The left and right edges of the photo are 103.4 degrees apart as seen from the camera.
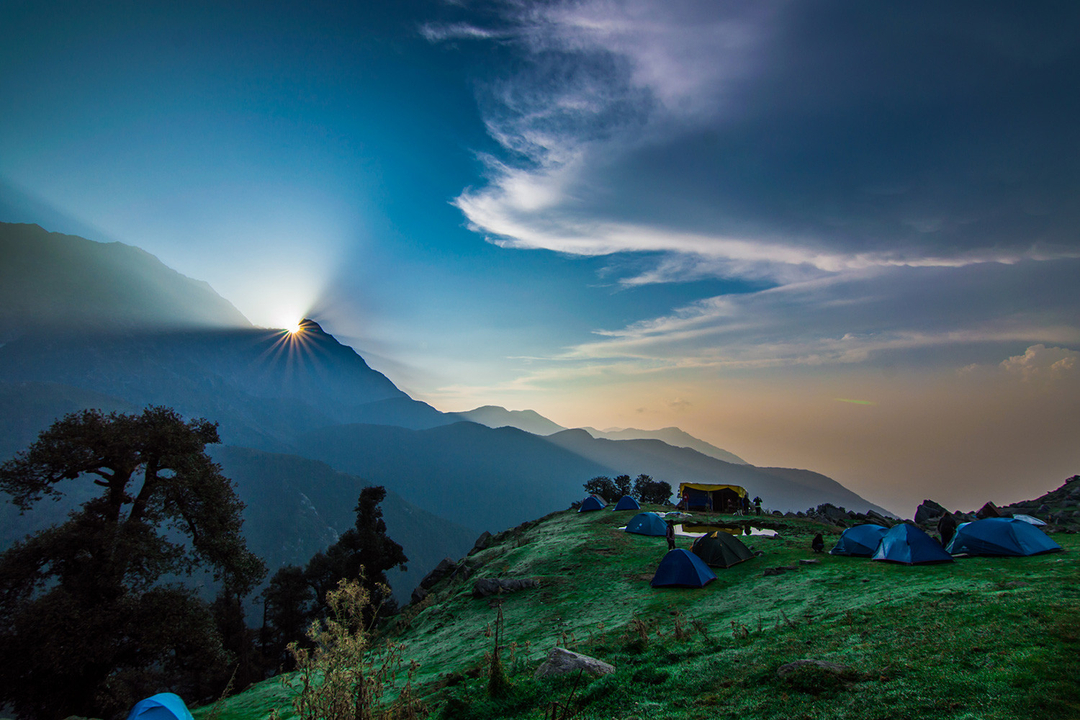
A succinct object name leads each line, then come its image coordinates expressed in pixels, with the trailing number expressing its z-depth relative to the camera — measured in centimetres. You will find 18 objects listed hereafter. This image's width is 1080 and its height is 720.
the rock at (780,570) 1762
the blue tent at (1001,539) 1568
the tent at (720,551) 1966
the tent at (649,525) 2917
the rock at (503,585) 2116
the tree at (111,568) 1527
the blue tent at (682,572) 1738
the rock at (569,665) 877
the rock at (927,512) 3216
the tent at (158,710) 1041
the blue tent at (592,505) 4184
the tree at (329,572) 4231
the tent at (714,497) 4084
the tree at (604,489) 6281
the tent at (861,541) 1880
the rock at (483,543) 4294
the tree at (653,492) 6338
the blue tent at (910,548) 1588
